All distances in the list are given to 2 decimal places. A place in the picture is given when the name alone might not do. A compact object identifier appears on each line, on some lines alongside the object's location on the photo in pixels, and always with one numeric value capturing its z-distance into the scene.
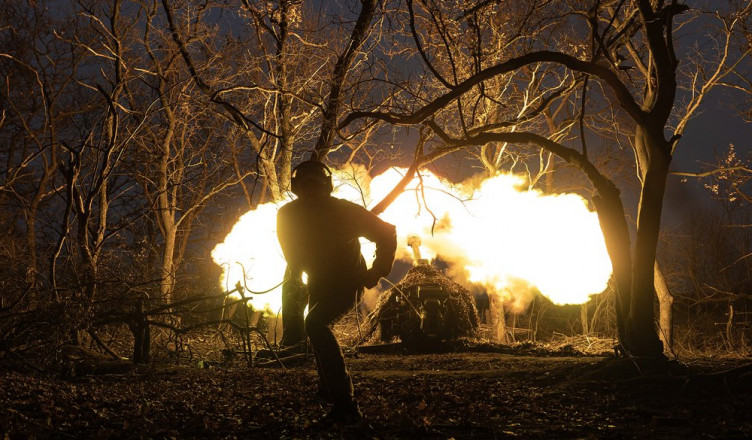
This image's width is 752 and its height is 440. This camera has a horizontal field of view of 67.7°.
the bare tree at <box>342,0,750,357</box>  7.00
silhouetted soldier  5.13
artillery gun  13.36
